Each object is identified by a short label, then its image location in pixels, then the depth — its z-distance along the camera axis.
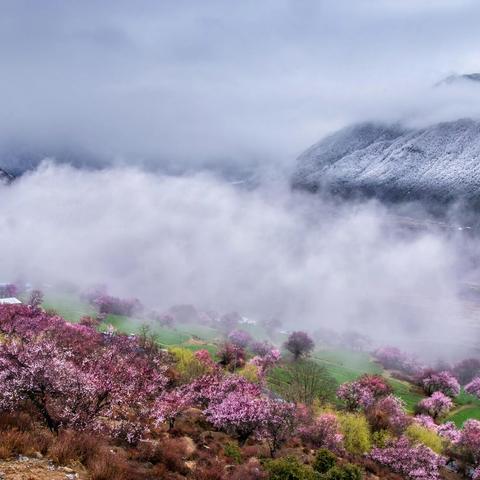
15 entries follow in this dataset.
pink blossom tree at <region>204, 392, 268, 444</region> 45.75
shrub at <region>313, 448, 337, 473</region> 40.66
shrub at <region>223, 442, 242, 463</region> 40.03
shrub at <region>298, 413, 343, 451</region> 56.22
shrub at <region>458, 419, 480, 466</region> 70.12
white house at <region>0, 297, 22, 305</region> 149.23
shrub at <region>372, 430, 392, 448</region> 64.54
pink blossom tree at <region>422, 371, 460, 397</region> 133.71
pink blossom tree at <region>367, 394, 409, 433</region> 72.81
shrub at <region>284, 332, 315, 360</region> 157.88
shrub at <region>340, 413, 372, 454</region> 63.82
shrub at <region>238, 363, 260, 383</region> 97.00
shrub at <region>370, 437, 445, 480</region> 56.38
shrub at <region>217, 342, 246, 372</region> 122.75
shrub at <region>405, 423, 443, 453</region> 72.05
